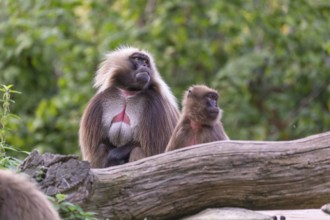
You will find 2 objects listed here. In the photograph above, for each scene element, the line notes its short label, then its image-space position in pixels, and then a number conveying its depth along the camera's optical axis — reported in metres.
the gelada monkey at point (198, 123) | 16.20
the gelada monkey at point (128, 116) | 17.62
